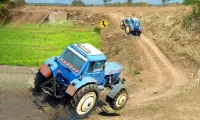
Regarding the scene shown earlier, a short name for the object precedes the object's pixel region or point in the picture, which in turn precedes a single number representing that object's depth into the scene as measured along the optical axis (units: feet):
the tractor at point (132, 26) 122.52
